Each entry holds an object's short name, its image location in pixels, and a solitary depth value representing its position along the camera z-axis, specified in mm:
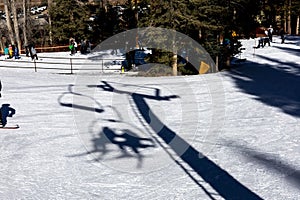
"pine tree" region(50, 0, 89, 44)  39125
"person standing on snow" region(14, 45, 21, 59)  28859
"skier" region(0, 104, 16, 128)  12830
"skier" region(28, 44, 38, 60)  27695
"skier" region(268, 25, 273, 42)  32750
